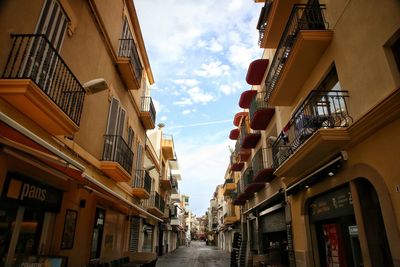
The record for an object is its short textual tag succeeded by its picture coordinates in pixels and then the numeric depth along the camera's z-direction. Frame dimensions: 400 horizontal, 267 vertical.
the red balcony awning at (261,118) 14.46
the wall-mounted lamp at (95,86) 7.47
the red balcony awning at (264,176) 13.74
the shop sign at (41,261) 5.69
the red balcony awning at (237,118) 25.11
